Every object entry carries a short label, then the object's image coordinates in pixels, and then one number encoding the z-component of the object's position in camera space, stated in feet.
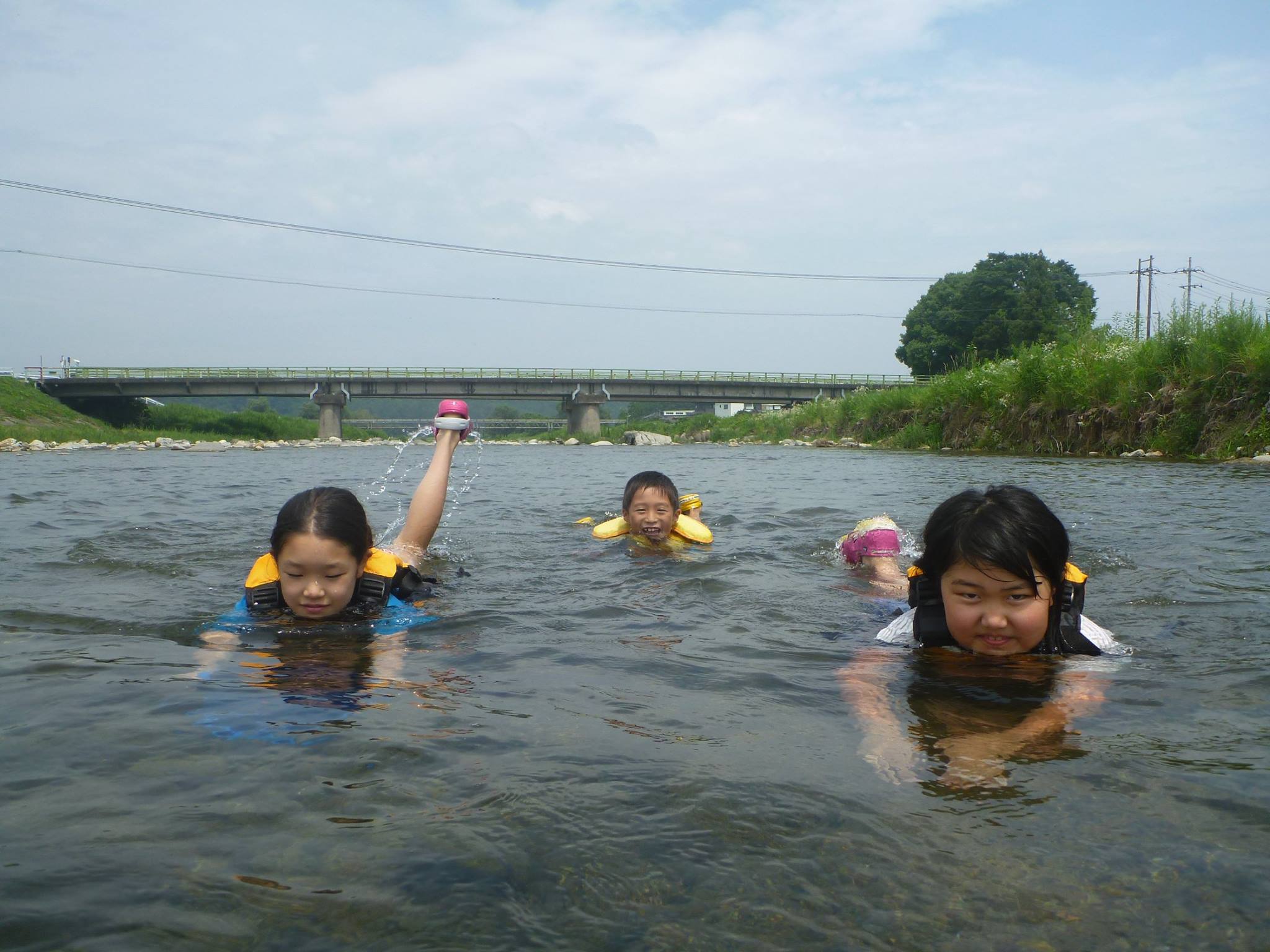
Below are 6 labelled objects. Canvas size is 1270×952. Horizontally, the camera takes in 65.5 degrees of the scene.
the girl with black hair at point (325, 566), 14.25
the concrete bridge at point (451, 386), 174.81
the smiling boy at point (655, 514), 23.80
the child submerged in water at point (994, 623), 10.01
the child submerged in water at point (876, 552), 20.27
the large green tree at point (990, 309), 221.87
